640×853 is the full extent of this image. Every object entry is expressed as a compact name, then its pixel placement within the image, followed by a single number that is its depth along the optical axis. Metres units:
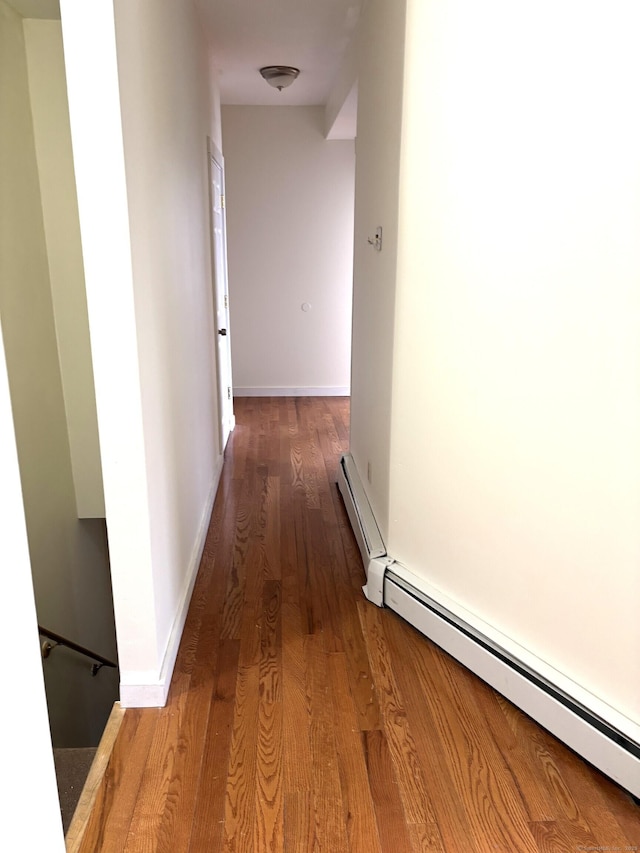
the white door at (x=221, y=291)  4.29
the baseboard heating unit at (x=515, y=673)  1.79
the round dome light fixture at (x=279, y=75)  4.44
